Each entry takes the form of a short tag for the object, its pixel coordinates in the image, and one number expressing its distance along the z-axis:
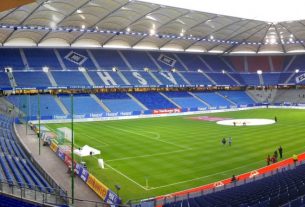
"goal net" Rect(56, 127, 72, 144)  36.47
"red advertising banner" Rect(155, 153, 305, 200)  24.12
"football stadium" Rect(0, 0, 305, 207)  23.88
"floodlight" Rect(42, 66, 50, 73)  77.62
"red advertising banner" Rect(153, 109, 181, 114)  74.18
